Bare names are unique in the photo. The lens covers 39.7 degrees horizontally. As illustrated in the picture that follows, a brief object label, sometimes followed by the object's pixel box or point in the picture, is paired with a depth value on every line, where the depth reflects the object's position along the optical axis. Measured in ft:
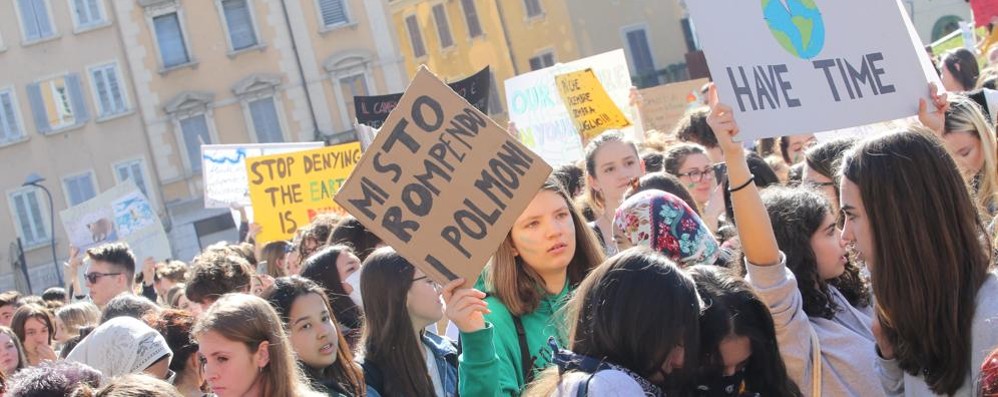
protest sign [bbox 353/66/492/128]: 42.78
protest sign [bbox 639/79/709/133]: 51.13
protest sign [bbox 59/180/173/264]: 54.60
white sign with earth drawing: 15.49
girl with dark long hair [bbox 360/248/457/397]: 18.22
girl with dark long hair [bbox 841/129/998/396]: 11.80
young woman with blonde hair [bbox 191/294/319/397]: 16.55
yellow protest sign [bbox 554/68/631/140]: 40.96
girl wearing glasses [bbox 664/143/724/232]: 27.55
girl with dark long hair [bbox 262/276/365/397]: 18.45
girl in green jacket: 14.73
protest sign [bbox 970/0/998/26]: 31.55
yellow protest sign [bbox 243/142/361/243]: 43.47
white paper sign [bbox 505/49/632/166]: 44.21
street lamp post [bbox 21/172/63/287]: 97.91
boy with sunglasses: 33.12
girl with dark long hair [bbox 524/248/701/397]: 11.12
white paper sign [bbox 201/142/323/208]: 52.60
